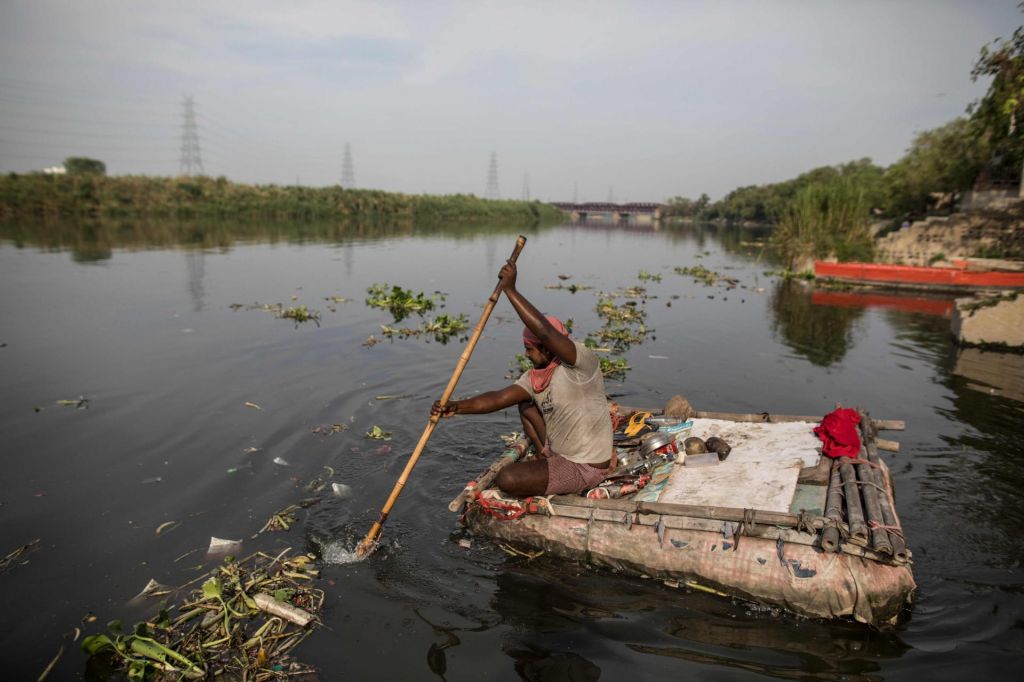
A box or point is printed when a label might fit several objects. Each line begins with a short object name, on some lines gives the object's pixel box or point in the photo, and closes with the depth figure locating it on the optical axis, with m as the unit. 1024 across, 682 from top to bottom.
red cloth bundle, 5.47
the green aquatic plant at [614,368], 10.49
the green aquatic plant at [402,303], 15.59
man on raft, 4.95
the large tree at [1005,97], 8.88
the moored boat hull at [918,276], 18.64
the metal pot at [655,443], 6.01
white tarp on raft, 4.95
